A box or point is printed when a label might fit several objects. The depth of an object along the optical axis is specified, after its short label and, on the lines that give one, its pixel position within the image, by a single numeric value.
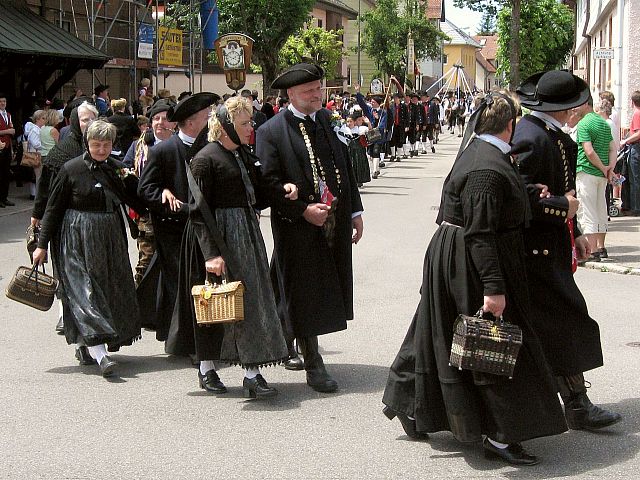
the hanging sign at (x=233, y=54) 31.22
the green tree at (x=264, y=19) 41.75
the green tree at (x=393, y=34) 77.31
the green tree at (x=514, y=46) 28.88
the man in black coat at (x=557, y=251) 5.88
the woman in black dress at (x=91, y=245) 7.52
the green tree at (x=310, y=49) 54.28
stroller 15.66
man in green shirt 11.88
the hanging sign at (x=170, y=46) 30.42
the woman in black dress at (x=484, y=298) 5.36
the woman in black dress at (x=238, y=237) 6.65
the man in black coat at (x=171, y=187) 7.50
